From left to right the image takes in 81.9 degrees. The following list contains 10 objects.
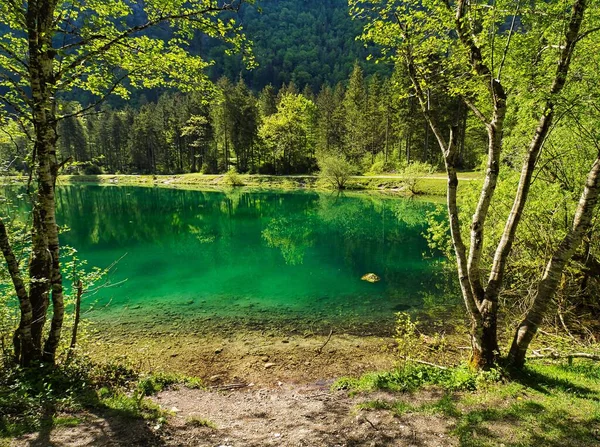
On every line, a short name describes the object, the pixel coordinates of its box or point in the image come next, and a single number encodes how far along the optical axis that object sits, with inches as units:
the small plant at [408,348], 395.1
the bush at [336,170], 2468.0
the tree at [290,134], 2938.0
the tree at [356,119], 2901.1
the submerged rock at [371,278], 780.8
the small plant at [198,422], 243.3
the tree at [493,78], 249.6
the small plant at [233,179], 3004.4
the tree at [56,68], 248.5
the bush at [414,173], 2097.7
